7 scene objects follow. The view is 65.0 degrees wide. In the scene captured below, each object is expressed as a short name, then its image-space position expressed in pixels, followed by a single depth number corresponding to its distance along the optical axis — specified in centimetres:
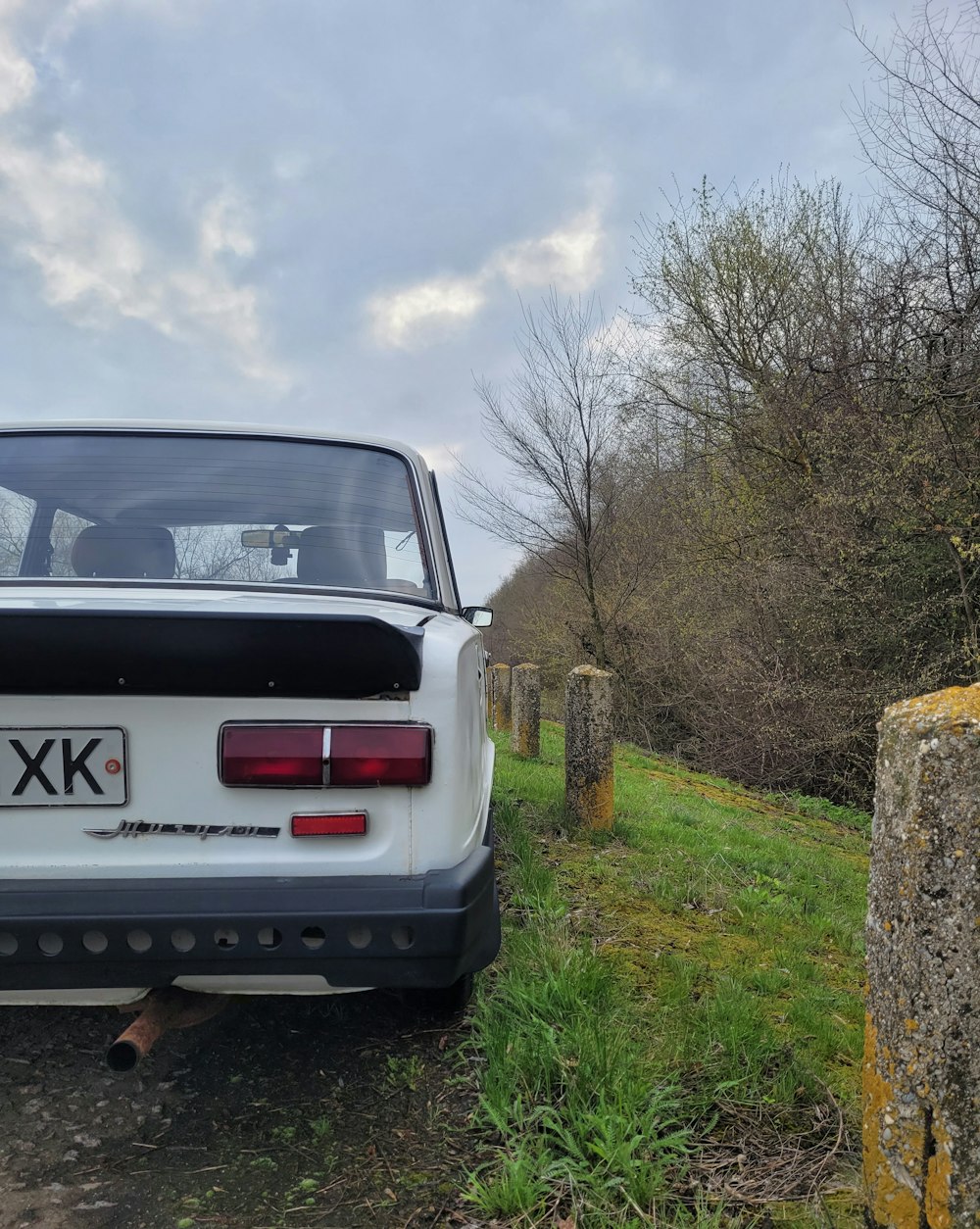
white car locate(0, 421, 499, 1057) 181
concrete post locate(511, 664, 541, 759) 895
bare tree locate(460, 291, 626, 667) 1720
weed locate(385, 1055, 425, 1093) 231
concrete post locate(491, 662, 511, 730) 1246
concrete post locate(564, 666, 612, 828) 511
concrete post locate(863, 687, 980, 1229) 138
